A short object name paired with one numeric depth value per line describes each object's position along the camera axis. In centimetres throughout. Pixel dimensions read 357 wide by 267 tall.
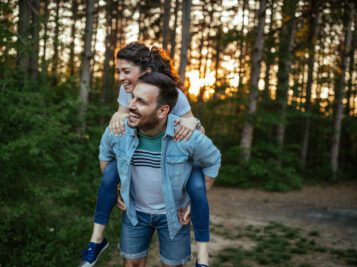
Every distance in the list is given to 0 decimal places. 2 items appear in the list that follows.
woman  235
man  226
